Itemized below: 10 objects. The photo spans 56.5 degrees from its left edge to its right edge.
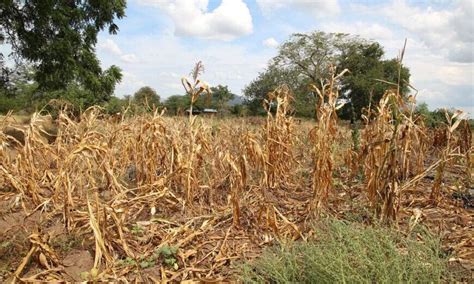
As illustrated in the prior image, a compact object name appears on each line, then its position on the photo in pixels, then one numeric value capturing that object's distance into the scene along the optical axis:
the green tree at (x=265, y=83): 36.78
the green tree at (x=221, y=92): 34.10
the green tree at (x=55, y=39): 12.61
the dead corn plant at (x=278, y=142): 4.39
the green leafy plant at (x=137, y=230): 3.22
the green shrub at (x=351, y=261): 2.15
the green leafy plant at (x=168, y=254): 2.86
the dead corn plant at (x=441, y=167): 3.60
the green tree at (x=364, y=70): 28.64
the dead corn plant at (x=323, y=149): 3.44
